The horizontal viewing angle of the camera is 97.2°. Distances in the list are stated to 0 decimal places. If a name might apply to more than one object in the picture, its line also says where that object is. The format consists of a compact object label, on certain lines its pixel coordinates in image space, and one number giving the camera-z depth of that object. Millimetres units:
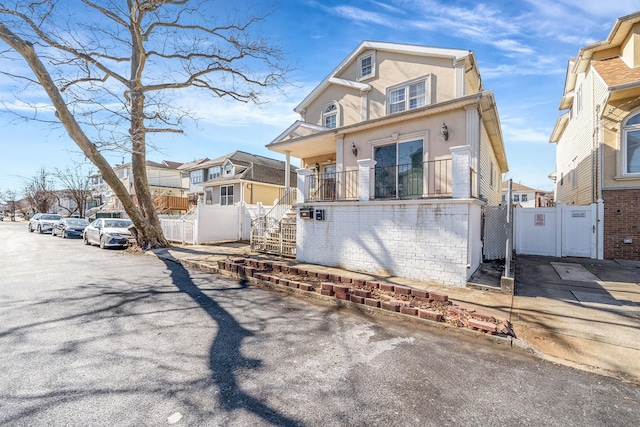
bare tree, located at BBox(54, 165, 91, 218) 31266
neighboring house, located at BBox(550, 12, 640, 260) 9250
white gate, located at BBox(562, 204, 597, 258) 9805
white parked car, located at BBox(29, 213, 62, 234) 21406
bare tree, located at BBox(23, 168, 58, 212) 38500
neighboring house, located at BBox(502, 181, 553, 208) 37778
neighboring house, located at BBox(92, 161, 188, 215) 30930
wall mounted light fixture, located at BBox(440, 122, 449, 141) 8029
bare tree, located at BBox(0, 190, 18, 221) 51909
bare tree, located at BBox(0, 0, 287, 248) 9438
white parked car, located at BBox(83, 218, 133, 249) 13031
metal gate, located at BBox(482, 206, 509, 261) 9062
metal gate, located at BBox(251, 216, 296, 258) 10188
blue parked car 18078
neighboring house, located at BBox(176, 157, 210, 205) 27219
